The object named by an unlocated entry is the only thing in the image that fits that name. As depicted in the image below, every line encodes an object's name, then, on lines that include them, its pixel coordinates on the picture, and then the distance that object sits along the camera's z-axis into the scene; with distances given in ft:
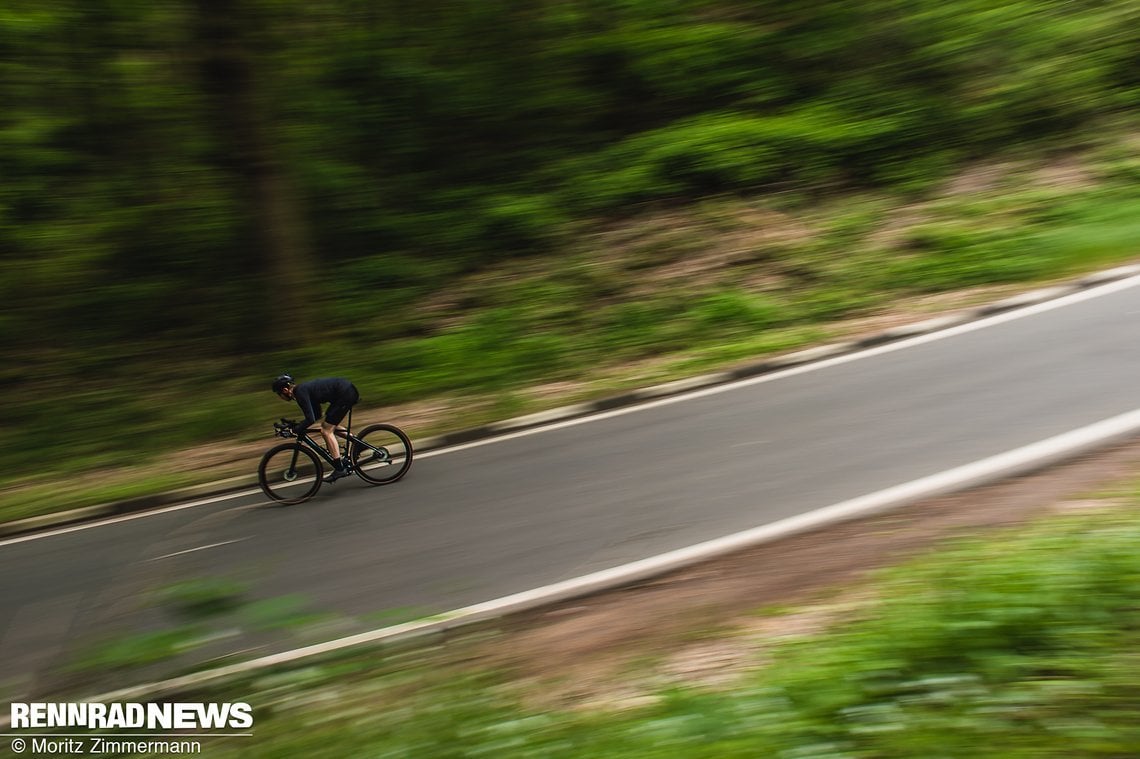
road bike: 35.55
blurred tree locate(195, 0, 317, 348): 45.37
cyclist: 34.60
